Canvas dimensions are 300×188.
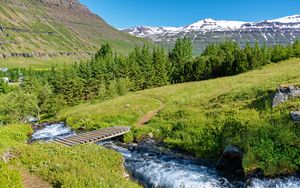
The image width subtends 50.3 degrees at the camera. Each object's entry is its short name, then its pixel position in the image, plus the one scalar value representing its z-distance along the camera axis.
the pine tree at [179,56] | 96.14
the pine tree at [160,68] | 93.12
